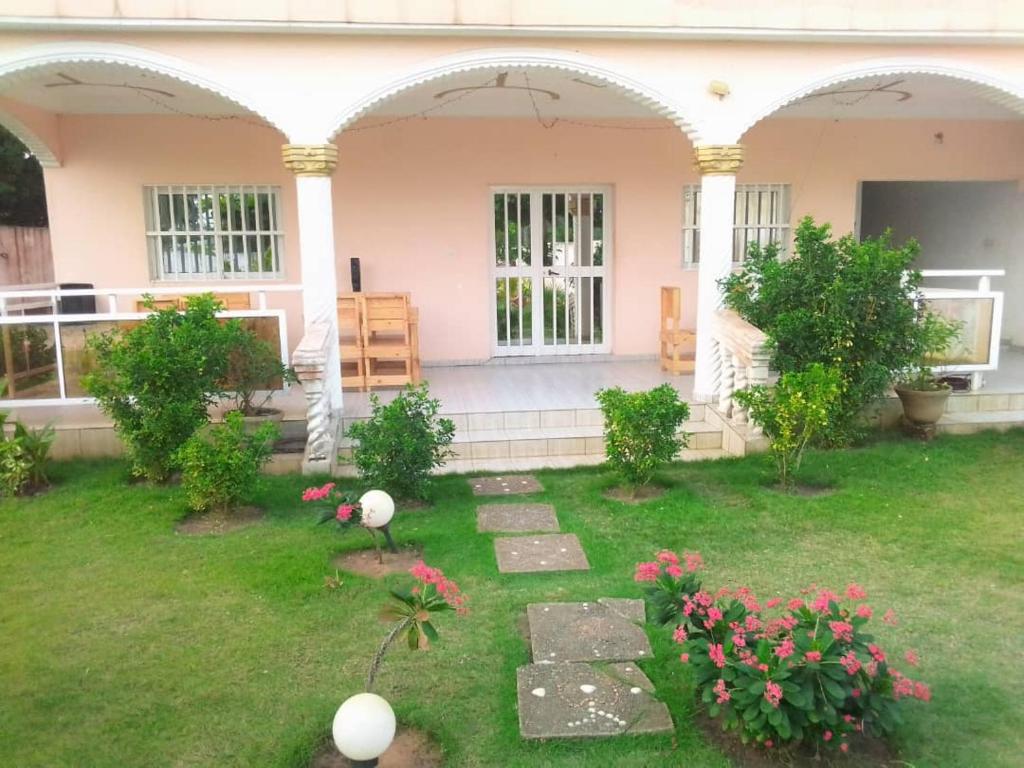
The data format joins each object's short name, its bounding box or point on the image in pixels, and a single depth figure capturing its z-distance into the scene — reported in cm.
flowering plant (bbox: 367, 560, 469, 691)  344
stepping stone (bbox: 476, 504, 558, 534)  605
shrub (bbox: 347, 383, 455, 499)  622
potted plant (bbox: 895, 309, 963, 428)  770
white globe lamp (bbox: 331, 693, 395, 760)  301
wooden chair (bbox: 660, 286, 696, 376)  995
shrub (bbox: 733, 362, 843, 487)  651
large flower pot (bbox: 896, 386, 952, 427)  788
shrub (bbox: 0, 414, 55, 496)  670
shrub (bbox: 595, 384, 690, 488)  647
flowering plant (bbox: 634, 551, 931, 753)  313
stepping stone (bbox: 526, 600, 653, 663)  418
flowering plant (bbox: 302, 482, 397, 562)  504
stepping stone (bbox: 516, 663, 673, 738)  355
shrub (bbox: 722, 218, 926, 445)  734
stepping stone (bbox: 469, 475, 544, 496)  687
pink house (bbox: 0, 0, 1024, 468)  741
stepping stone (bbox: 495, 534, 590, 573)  533
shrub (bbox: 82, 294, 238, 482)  643
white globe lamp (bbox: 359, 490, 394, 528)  511
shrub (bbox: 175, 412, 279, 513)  605
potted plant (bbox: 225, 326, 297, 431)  741
